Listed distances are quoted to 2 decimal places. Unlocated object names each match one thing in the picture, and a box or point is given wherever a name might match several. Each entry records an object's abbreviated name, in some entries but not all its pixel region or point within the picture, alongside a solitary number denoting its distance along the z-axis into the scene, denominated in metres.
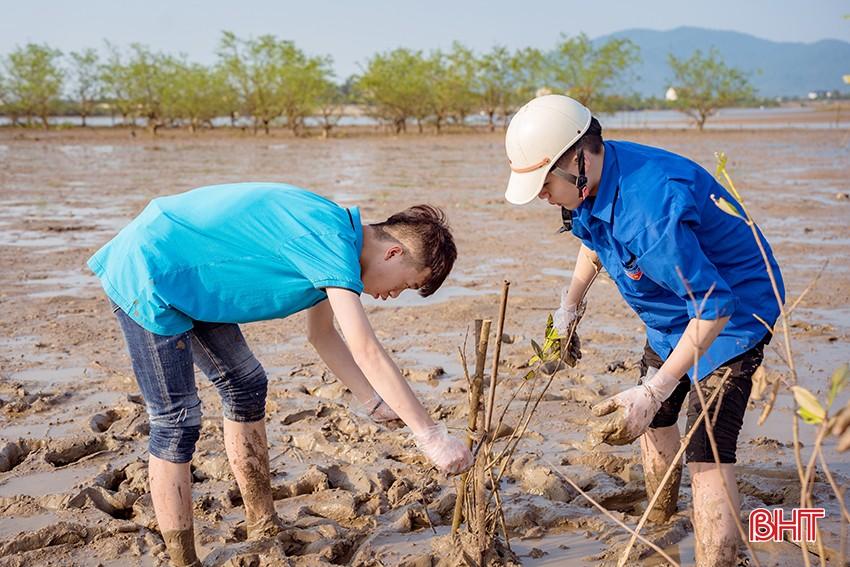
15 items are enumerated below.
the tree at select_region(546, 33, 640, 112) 40.81
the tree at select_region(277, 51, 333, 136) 36.94
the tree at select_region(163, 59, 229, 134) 38.16
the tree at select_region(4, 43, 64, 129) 39.56
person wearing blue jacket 2.56
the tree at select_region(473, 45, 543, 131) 40.81
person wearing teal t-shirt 2.51
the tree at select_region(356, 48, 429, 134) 38.50
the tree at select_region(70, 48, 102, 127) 42.28
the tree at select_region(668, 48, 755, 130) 39.06
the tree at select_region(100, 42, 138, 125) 39.58
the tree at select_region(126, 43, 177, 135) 38.66
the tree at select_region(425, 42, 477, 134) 39.25
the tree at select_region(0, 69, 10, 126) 39.59
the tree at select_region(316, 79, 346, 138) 36.31
